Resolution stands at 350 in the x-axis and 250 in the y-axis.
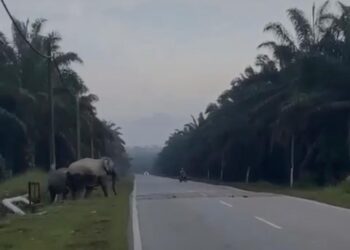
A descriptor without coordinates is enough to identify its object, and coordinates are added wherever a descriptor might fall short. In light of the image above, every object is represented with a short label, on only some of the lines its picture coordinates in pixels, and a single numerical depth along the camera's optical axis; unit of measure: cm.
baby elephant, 3891
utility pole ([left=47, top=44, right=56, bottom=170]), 4146
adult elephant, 3875
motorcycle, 7544
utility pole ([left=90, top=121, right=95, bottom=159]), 6575
